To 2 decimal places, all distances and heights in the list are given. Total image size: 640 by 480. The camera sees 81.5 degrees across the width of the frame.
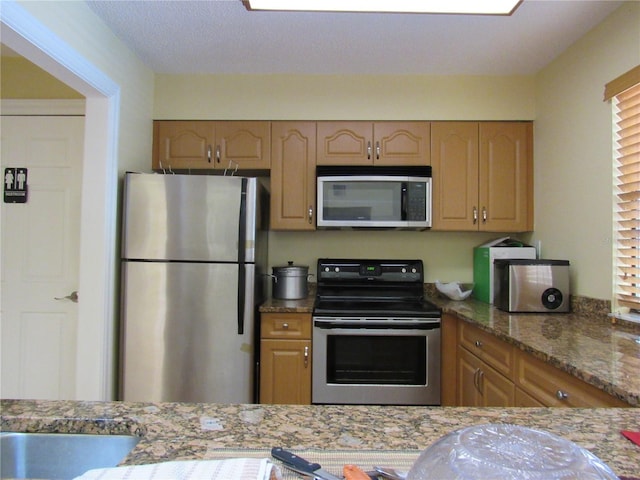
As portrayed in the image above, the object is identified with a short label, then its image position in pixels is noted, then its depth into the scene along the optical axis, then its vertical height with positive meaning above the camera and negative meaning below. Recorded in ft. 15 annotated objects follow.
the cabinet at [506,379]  4.06 -1.74
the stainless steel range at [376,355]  7.49 -2.17
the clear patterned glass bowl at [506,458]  1.25 -0.74
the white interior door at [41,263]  7.55 -0.38
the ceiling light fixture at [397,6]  3.55 +2.37
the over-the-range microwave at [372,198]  8.32 +1.15
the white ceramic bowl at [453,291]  8.53 -0.94
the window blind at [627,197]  5.72 +0.89
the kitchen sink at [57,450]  2.36 -1.31
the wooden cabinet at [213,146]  8.71 +2.38
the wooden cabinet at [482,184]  8.66 +1.56
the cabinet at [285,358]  7.54 -2.25
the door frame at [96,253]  6.72 -0.14
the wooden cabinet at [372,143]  8.68 +2.49
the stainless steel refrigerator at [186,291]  7.02 -0.84
